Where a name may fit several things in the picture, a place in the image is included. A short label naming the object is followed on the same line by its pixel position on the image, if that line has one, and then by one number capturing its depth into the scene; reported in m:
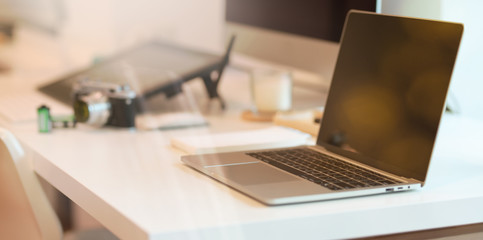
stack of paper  1.39
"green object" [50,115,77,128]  1.61
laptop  1.17
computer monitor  1.81
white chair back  1.39
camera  1.60
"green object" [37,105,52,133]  1.57
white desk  1.05
